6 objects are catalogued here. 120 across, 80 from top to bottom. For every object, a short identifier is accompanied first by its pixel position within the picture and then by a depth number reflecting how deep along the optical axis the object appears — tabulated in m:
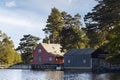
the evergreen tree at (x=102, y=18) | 74.00
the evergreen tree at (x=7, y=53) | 107.81
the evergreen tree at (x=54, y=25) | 118.62
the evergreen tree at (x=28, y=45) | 114.81
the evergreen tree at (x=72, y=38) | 102.94
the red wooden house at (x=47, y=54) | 101.50
